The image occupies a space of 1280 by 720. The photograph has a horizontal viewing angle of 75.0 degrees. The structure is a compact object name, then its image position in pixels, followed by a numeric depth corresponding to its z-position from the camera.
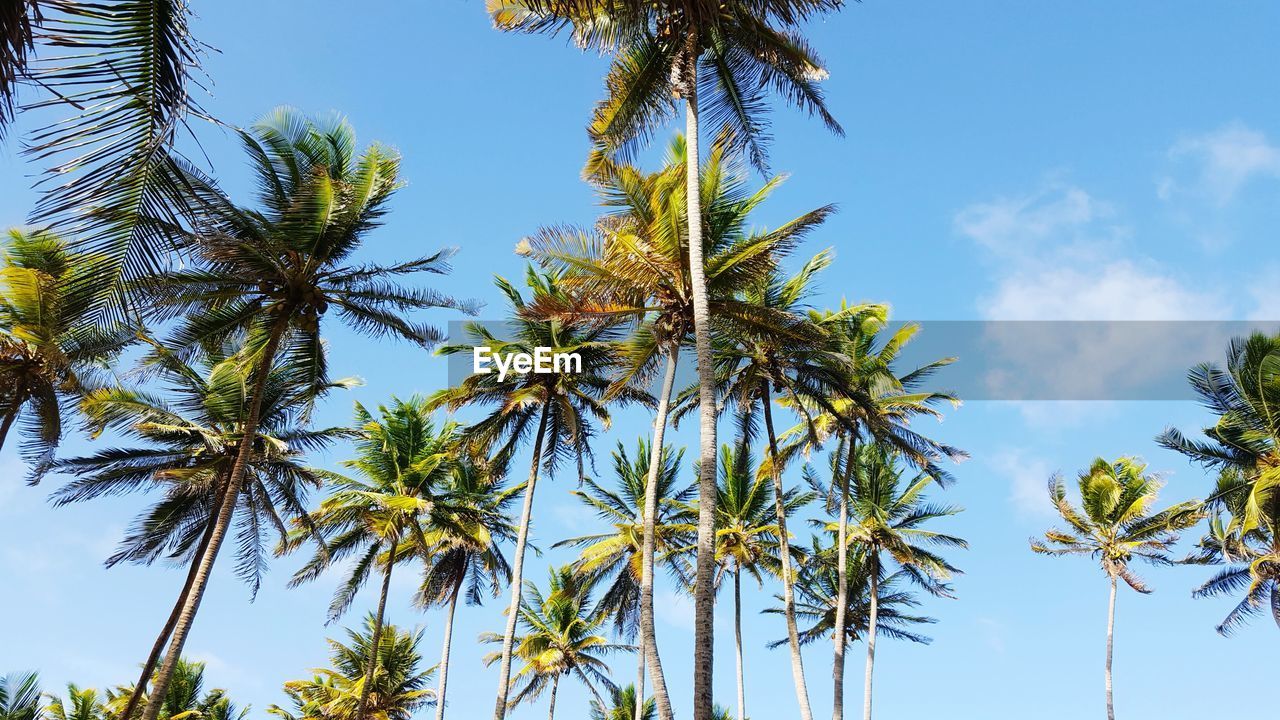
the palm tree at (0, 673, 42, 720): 21.45
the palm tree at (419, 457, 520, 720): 26.19
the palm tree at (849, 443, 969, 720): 28.81
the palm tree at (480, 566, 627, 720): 34.54
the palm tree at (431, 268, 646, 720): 23.22
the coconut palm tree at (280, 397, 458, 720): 23.34
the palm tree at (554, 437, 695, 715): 29.23
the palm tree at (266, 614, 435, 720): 33.62
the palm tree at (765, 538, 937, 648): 33.53
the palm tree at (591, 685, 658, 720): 39.31
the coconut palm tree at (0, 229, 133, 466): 16.78
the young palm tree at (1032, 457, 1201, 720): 30.28
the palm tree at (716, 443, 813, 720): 29.02
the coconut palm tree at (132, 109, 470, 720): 15.14
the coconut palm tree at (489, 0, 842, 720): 13.47
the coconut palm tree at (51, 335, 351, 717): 19.00
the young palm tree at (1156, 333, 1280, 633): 23.75
